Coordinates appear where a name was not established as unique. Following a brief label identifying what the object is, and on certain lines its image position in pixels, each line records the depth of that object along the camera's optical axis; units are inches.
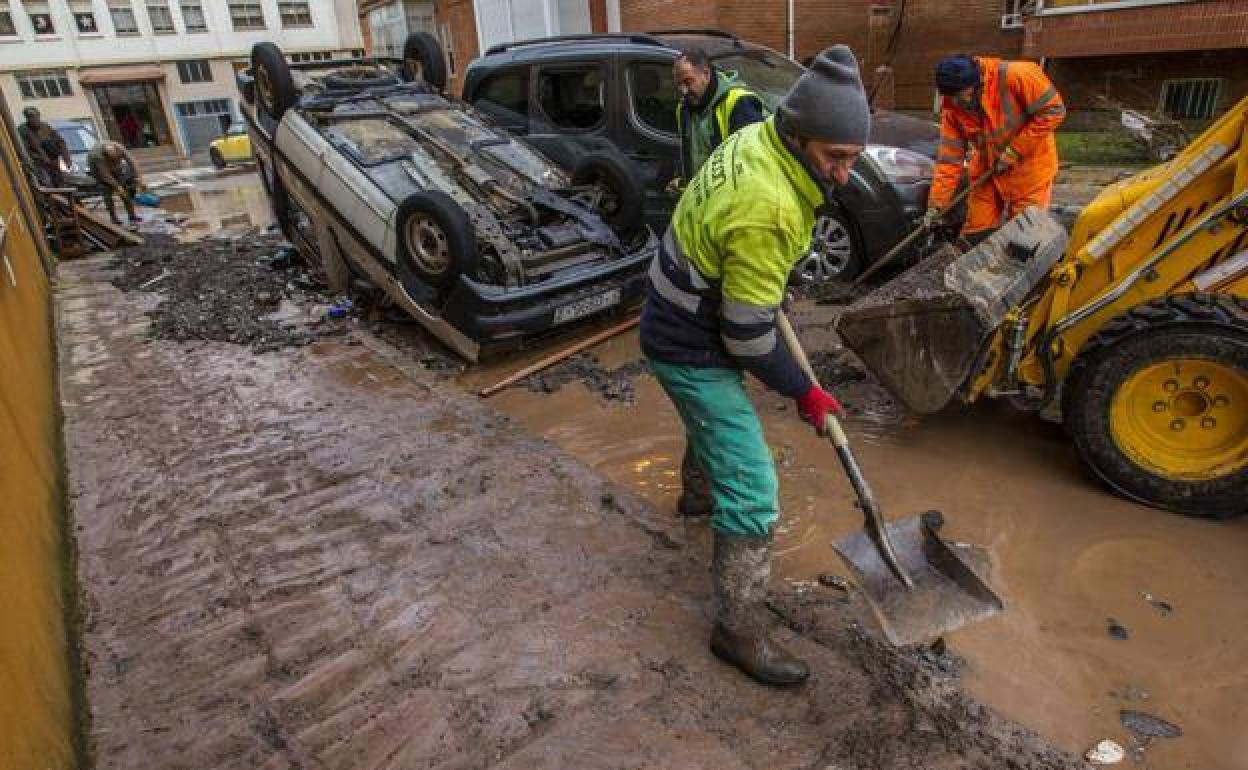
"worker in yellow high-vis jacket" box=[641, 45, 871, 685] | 84.9
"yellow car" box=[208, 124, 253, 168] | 963.3
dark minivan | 229.5
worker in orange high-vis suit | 171.6
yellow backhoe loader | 121.3
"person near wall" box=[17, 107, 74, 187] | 478.0
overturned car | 203.6
